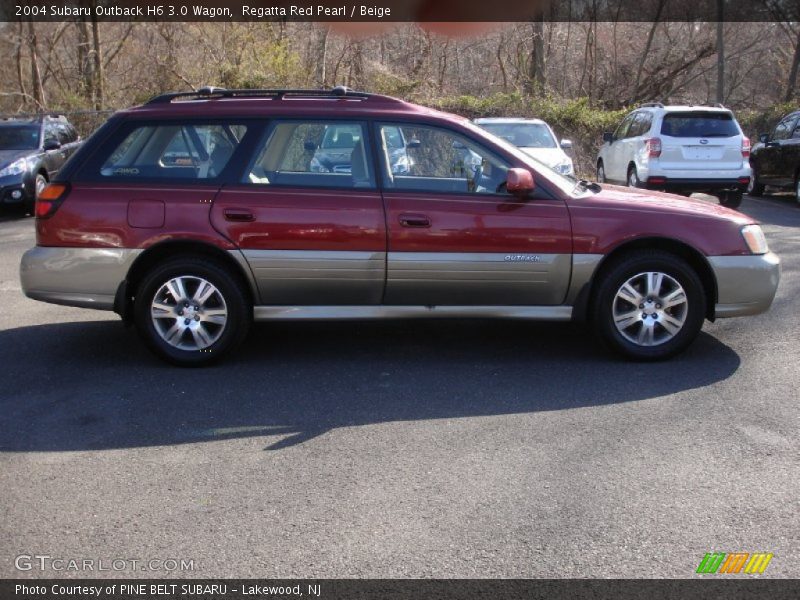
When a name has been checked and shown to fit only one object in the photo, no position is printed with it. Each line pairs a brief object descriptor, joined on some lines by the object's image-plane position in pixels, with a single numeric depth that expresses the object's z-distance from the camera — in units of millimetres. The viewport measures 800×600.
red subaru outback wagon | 5930
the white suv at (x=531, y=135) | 14812
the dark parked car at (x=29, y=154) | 14305
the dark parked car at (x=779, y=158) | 16297
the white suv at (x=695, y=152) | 14469
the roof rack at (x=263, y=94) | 6332
